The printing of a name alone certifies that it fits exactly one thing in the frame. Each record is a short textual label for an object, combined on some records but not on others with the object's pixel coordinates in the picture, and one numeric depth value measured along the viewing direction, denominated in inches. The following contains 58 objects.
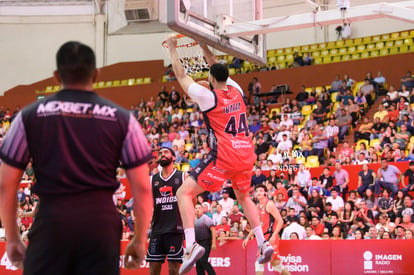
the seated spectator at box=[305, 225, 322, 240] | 516.4
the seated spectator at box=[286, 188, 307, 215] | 591.5
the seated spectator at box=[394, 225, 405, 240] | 483.0
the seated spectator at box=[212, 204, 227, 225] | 604.1
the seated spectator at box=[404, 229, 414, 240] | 472.4
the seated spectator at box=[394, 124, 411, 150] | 677.3
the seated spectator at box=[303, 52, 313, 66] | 1002.1
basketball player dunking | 281.9
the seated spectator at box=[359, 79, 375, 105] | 843.4
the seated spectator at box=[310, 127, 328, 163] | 727.7
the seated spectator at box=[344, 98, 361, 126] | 805.2
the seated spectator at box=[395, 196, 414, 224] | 534.0
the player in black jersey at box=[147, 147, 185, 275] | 366.9
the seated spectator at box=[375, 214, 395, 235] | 515.8
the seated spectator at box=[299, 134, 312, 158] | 730.0
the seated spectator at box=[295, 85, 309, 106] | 908.0
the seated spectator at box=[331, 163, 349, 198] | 634.2
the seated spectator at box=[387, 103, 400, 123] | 735.1
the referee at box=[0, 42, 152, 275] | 136.1
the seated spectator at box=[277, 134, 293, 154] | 733.9
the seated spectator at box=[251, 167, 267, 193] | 667.4
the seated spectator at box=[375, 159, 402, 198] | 601.3
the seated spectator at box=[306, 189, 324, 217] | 580.7
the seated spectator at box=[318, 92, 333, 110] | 839.1
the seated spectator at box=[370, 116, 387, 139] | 719.7
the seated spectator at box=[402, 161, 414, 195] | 582.9
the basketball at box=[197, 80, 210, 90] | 305.8
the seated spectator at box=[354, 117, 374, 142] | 732.7
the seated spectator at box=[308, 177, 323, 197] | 613.6
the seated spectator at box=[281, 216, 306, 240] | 518.9
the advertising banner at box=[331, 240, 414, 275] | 448.8
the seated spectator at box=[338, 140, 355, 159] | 686.5
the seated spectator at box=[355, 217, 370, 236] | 520.9
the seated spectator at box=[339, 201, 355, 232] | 551.5
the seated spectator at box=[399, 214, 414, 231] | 511.8
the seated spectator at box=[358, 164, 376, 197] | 615.4
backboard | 323.6
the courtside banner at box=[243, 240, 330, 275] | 474.6
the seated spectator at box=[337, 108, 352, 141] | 774.5
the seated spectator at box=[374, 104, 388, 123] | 745.6
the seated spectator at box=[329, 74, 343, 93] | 894.3
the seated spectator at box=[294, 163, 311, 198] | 627.5
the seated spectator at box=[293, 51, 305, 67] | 1005.8
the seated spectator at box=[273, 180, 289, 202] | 608.4
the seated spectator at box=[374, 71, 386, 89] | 873.5
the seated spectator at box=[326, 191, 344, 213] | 584.1
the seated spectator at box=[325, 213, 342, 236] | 550.0
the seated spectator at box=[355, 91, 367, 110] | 828.6
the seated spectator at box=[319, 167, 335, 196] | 634.2
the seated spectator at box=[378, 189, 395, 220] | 557.0
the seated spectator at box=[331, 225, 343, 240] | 522.6
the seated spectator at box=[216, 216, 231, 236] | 533.0
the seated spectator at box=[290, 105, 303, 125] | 837.7
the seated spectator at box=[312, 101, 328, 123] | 818.2
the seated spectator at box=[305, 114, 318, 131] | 787.0
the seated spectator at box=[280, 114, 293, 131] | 807.6
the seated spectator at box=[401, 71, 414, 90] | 820.6
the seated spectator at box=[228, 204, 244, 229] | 584.5
